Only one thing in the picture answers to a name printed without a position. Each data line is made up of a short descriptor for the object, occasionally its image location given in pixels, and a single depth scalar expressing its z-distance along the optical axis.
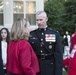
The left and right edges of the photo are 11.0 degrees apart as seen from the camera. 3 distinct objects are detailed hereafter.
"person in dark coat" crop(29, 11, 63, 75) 5.95
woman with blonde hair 5.13
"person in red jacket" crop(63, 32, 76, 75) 5.80
